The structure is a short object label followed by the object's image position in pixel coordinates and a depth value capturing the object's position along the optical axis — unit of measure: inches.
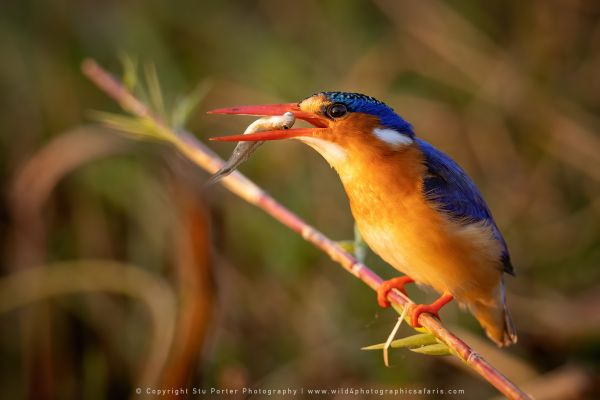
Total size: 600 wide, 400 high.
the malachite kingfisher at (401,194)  96.4
